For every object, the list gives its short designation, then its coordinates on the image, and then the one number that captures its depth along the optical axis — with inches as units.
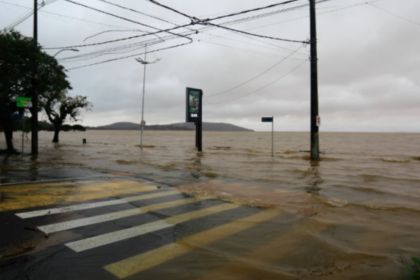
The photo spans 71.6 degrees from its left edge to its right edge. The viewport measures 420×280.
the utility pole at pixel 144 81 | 1197.7
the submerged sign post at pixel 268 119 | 818.2
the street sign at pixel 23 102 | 679.7
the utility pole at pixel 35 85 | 767.7
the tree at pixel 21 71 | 721.6
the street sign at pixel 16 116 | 772.0
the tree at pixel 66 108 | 1574.8
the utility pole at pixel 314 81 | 688.4
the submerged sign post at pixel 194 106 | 1048.2
